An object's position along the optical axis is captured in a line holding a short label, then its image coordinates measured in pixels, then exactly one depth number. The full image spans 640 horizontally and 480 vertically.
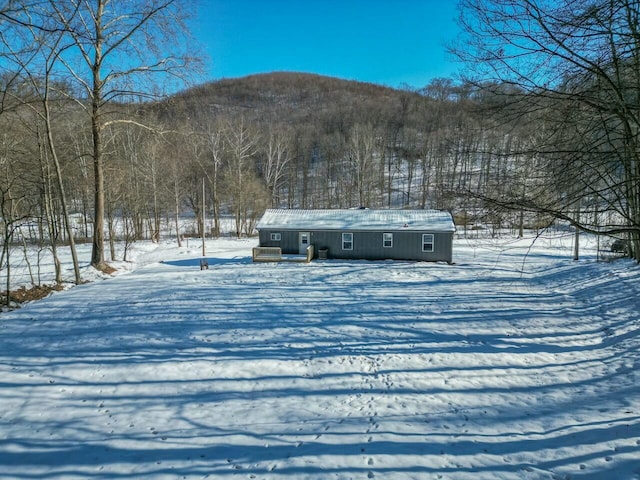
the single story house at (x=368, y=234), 19.20
